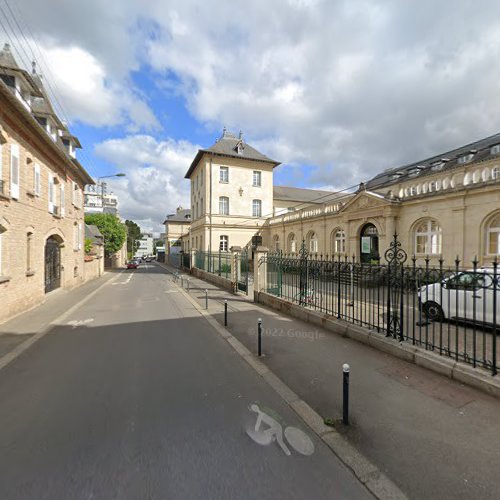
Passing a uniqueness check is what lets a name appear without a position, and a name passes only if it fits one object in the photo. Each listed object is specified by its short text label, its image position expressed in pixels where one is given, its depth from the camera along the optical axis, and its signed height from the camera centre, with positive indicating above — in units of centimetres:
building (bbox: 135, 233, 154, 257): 12596 +182
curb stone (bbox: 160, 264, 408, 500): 244 -212
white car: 616 -130
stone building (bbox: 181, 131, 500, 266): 1259 +277
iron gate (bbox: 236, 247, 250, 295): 1423 -114
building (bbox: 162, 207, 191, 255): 5569 +402
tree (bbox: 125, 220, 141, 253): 6338 +367
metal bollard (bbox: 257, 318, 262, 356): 563 -195
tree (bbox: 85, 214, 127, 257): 3356 +243
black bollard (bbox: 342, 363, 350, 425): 330 -178
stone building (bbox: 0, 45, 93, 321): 848 +196
